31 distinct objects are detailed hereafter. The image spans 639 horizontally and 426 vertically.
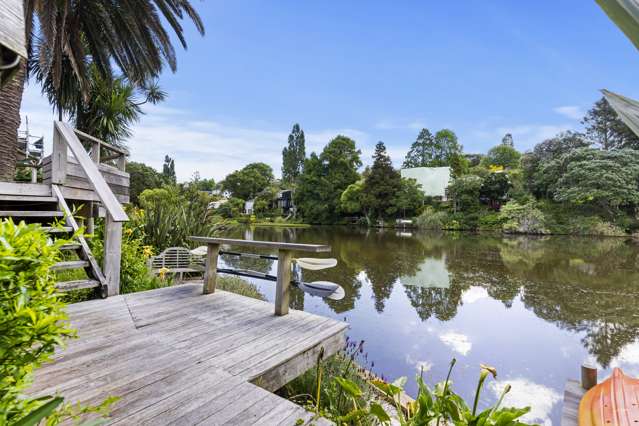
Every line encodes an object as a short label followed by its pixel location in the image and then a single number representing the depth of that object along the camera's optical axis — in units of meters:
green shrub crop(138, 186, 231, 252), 5.93
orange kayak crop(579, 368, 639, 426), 1.20
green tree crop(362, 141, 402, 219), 24.22
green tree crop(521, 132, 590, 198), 19.80
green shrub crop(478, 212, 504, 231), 19.75
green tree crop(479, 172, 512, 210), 21.92
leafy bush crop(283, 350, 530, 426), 0.88
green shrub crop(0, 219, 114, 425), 0.65
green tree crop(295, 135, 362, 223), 28.94
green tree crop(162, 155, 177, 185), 47.06
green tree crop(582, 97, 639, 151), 20.36
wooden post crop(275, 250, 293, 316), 2.53
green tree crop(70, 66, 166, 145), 8.92
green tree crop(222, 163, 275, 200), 40.34
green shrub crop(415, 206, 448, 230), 21.55
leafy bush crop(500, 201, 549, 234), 18.09
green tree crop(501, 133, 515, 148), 47.25
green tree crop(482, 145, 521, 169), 37.03
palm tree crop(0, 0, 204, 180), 4.73
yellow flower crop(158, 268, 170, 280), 4.39
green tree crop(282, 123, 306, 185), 43.50
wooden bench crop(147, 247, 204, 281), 4.93
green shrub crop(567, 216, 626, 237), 17.02
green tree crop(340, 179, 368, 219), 25.80
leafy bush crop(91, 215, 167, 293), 3.48
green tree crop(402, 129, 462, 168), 38.62
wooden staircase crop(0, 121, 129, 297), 2.71
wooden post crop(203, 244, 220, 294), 3.11
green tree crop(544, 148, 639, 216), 16.48
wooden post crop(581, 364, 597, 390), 1.79
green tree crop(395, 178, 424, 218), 23.84
